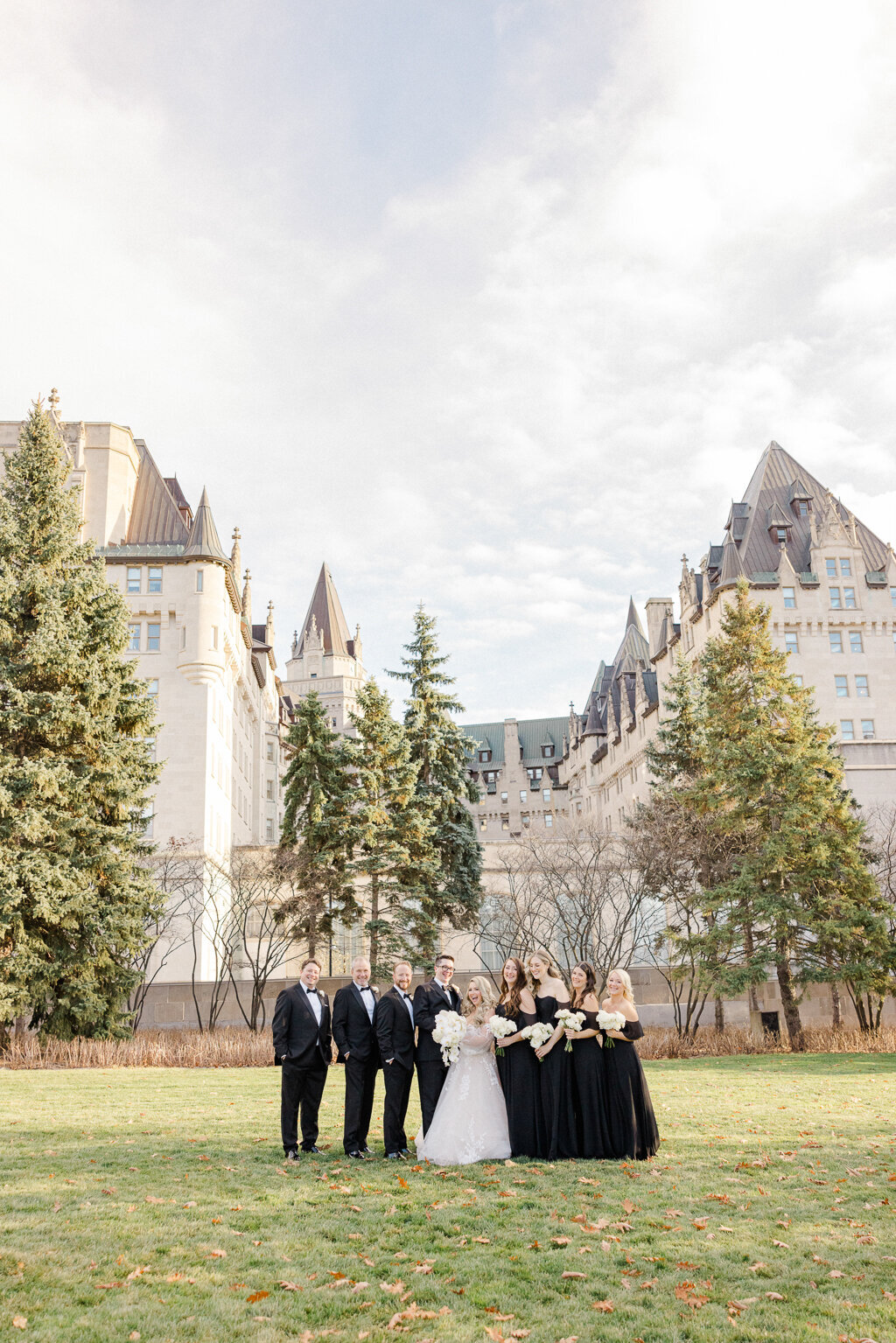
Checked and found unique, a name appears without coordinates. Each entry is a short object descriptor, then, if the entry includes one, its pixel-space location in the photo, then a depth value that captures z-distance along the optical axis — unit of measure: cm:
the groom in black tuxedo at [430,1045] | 1009
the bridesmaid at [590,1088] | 983
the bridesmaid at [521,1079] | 988
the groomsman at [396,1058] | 988
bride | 965
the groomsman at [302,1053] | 1013
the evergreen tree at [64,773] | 2195
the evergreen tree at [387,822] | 3428
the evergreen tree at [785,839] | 2539
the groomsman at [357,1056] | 1000
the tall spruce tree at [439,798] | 3559
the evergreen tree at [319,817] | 3441
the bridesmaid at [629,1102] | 972
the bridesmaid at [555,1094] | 981
